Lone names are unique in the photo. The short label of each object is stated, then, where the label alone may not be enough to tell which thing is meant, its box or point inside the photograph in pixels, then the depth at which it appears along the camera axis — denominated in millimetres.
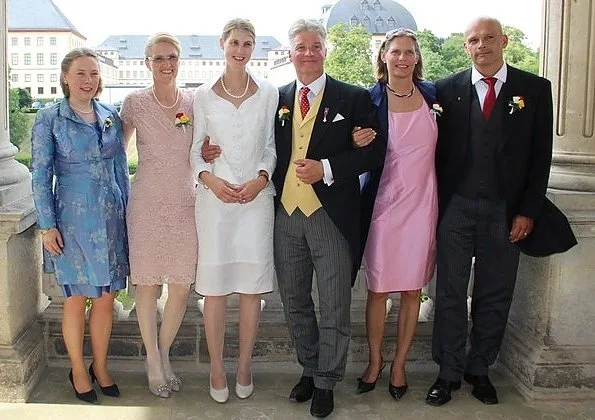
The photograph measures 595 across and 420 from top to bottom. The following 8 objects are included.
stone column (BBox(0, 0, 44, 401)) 3139
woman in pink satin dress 2992
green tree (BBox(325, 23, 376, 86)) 18812
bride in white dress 2918
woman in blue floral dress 2902
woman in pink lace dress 3010
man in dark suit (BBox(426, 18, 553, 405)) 3004
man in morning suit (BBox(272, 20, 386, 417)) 2881
